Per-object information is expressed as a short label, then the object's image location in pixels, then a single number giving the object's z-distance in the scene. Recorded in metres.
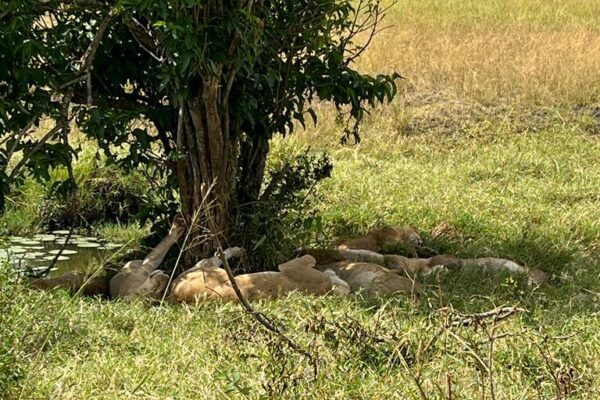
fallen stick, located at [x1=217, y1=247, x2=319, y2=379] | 7.55
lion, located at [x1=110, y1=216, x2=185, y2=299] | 11.51
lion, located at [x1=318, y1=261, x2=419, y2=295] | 11.44
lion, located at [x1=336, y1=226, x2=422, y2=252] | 13.98
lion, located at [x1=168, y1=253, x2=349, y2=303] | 10.85
